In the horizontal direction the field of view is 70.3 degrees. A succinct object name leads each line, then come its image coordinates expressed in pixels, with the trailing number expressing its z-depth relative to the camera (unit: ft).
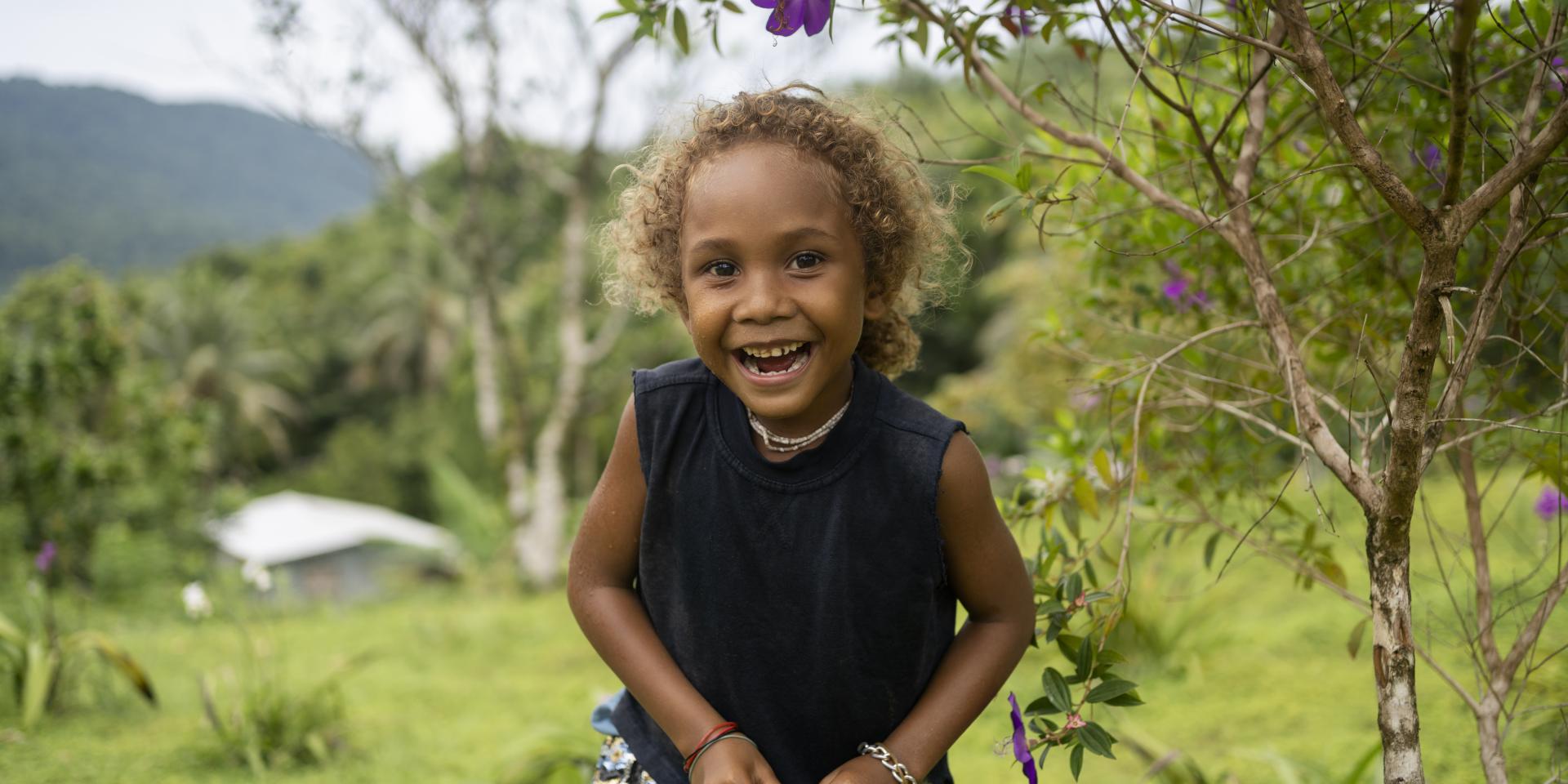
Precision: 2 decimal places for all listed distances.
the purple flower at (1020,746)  4.58
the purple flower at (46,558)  12.80
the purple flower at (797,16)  4.63
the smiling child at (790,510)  4.84
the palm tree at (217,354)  100.22
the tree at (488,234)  30.40
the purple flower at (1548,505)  10.52
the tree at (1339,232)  4.04
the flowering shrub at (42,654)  12.85
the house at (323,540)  64.23
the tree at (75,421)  22.13
